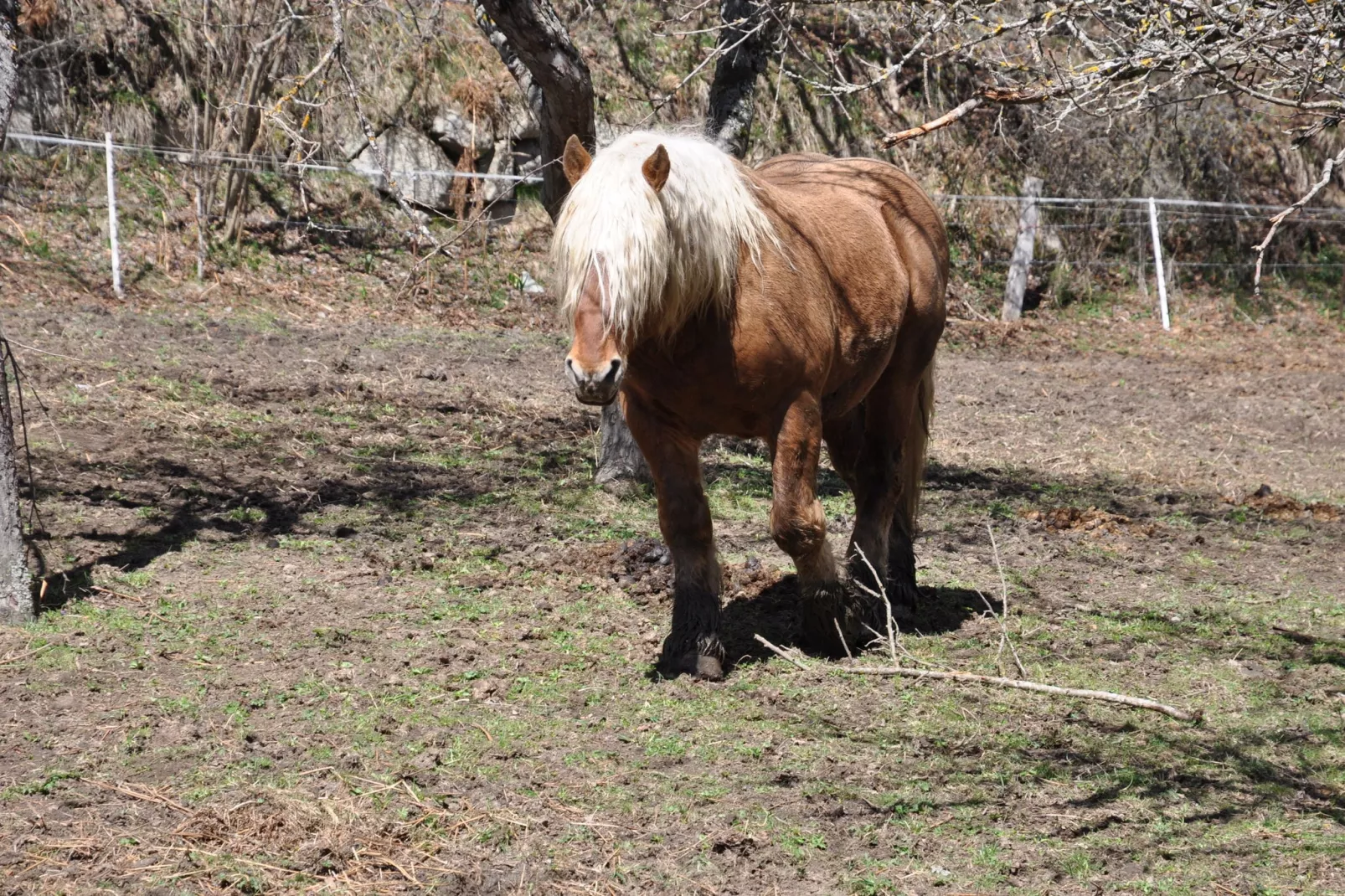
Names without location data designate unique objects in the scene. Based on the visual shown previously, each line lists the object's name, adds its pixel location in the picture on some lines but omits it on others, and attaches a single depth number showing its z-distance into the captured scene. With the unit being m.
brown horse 7.90
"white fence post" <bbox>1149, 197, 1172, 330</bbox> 32.78
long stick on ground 8.51
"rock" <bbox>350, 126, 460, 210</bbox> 28.77
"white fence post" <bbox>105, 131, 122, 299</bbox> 23.25
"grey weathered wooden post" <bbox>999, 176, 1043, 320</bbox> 32.19
